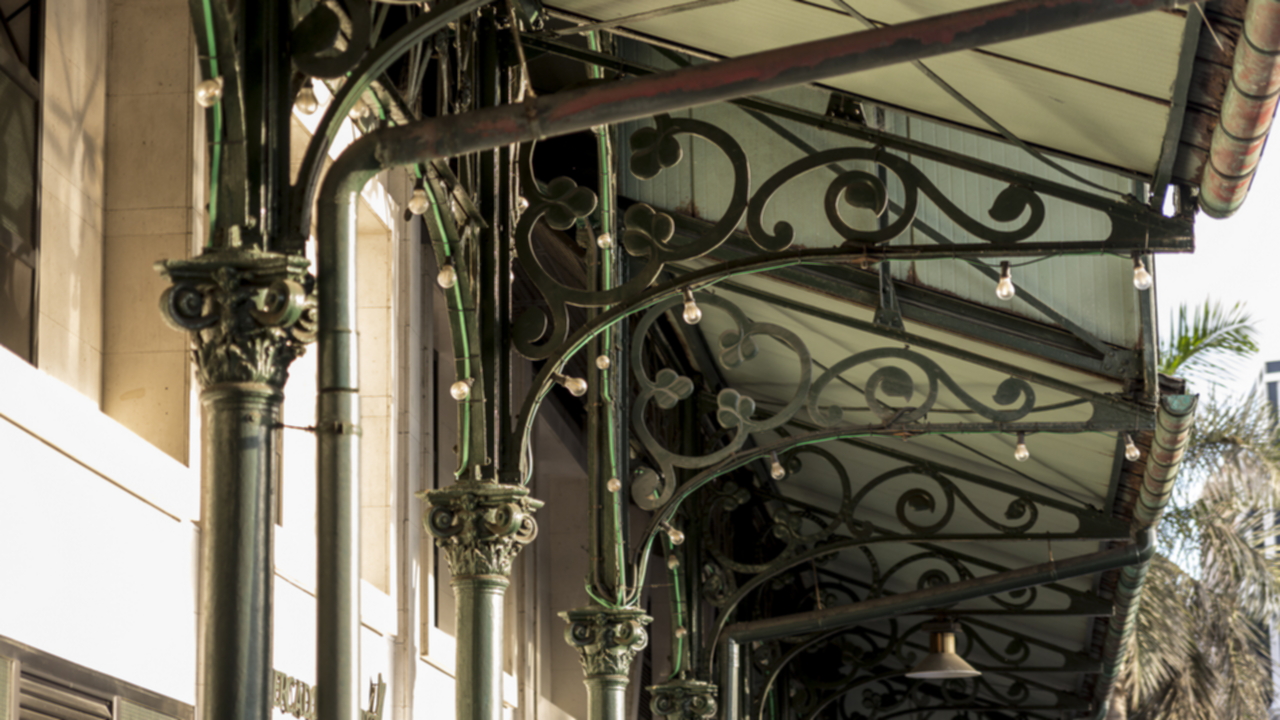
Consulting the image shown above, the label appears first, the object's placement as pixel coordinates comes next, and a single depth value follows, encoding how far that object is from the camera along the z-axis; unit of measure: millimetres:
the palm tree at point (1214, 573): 25656
